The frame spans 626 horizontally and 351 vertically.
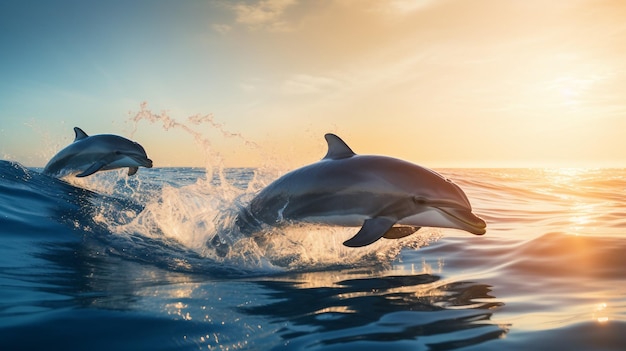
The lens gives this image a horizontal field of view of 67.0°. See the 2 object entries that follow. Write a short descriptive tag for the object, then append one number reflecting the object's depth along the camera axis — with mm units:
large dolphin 5707
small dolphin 12883
